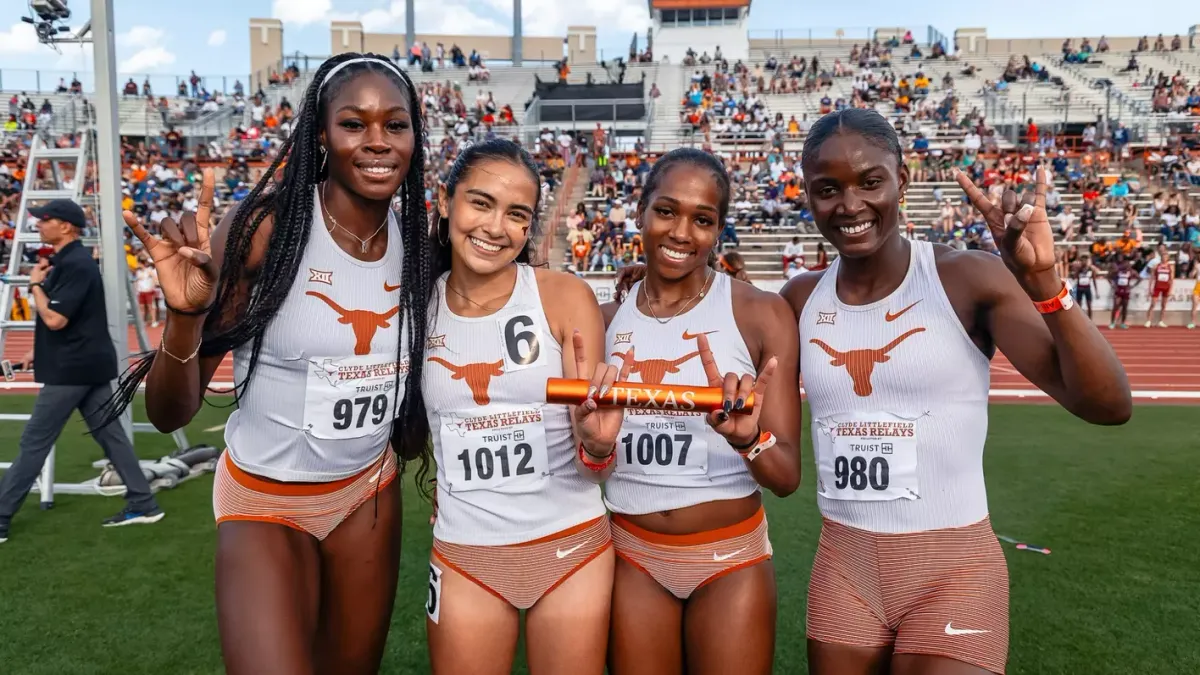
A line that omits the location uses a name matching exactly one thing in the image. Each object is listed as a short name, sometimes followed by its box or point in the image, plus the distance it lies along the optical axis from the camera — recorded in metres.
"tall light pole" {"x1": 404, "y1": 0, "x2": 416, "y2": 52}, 38.81
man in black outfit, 5.40
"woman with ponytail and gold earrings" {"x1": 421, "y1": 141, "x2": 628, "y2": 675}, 2.38
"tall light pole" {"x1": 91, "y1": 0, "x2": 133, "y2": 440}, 6.07
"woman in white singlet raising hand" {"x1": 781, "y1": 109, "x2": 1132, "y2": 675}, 2.25
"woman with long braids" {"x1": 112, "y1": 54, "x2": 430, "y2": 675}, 2.45
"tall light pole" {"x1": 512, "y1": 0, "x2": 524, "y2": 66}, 39.78
